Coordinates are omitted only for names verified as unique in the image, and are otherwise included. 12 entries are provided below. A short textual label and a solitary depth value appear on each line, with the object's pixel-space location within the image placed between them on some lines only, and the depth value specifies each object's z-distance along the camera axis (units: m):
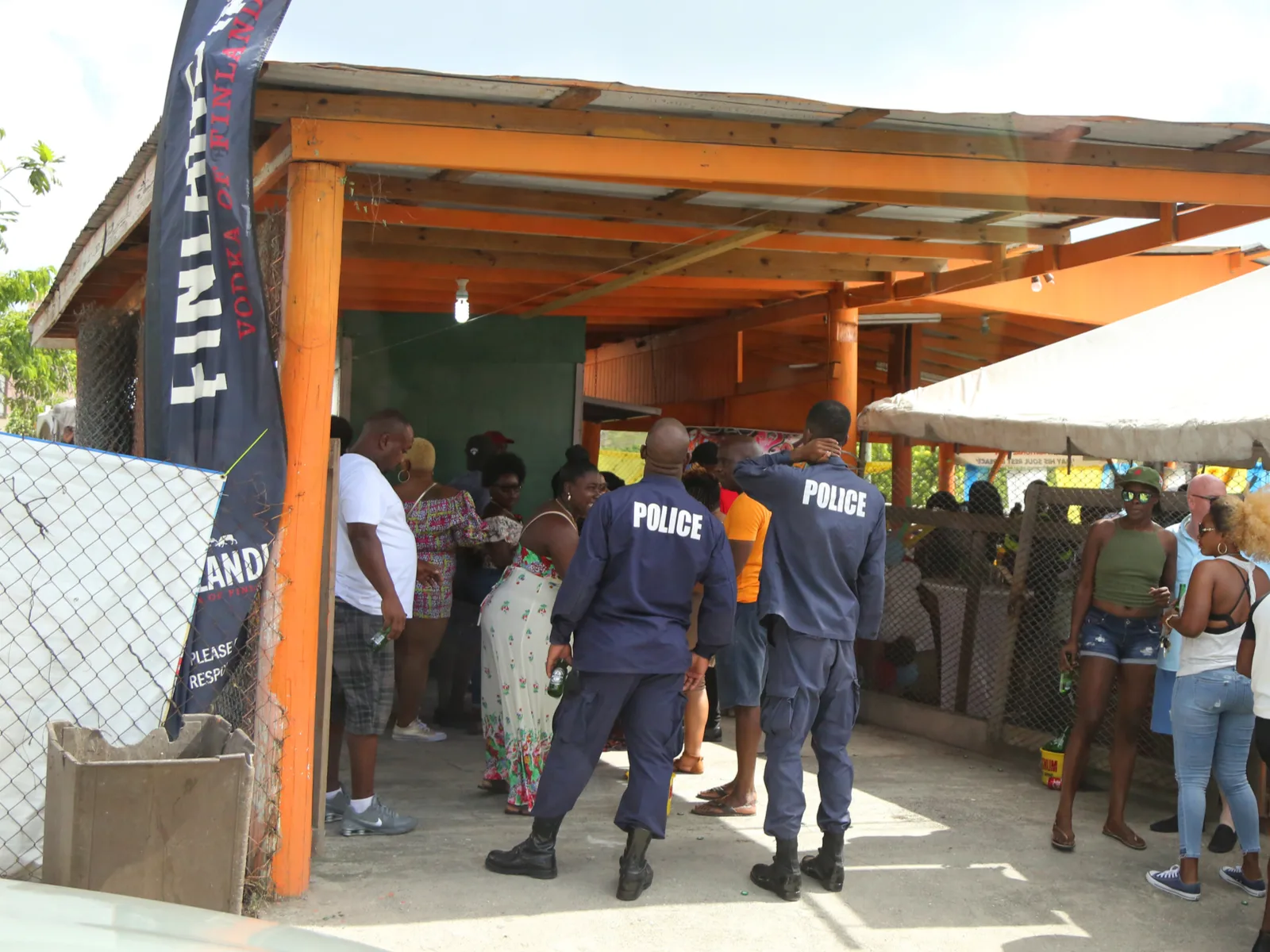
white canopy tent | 6.88
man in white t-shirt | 5.41
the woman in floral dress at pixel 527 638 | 5.98
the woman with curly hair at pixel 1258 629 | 4.66
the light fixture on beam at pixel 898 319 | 11.89
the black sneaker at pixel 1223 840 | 6.04
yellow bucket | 7.12
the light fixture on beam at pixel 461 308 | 8.80
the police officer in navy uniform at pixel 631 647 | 5.04
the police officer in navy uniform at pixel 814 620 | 5.18
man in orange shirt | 6.38
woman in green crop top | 6.00
